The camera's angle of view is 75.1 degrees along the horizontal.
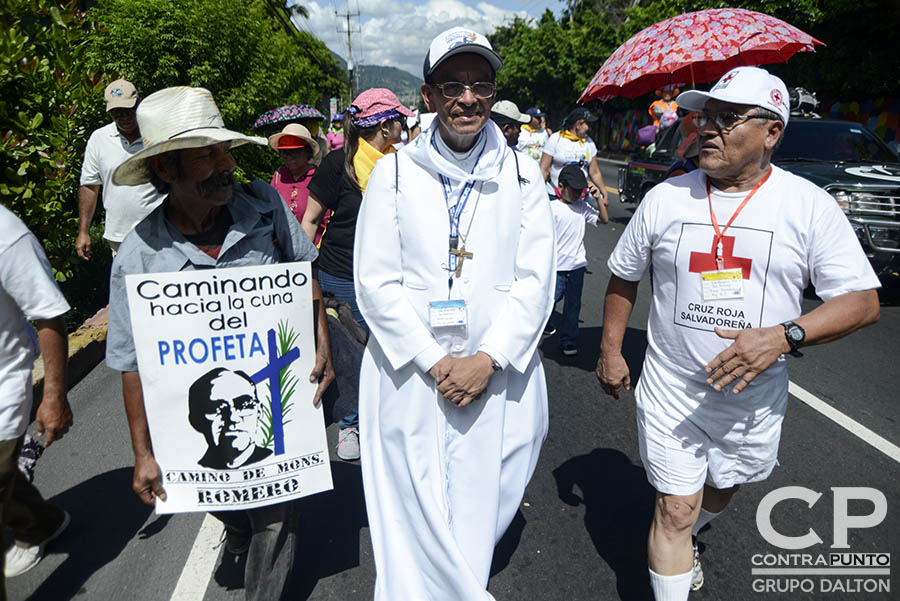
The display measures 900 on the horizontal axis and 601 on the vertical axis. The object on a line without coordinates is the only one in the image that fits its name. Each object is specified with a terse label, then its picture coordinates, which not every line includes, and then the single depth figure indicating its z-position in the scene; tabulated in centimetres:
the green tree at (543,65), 3762
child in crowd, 522
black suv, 665
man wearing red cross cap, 205
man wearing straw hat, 206
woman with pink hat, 355
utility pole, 5863
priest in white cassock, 213
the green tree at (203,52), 691
